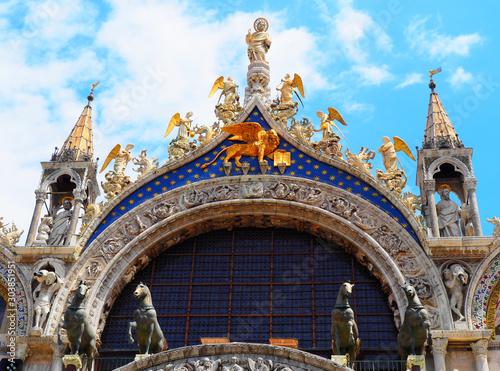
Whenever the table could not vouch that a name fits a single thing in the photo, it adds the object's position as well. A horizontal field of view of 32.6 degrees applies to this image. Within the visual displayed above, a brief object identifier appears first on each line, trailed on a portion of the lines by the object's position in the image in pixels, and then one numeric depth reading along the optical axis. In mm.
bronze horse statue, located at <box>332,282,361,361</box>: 17422
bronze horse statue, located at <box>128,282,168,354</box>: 17781
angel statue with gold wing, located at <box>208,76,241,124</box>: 23547
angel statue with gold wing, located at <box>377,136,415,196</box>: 21406
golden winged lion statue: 22578
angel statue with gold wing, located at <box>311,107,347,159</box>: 22281
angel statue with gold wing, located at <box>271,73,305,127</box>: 23281
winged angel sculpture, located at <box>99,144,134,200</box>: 22094
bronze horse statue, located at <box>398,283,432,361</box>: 17359
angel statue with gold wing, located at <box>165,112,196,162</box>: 22781
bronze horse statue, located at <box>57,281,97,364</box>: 18078
